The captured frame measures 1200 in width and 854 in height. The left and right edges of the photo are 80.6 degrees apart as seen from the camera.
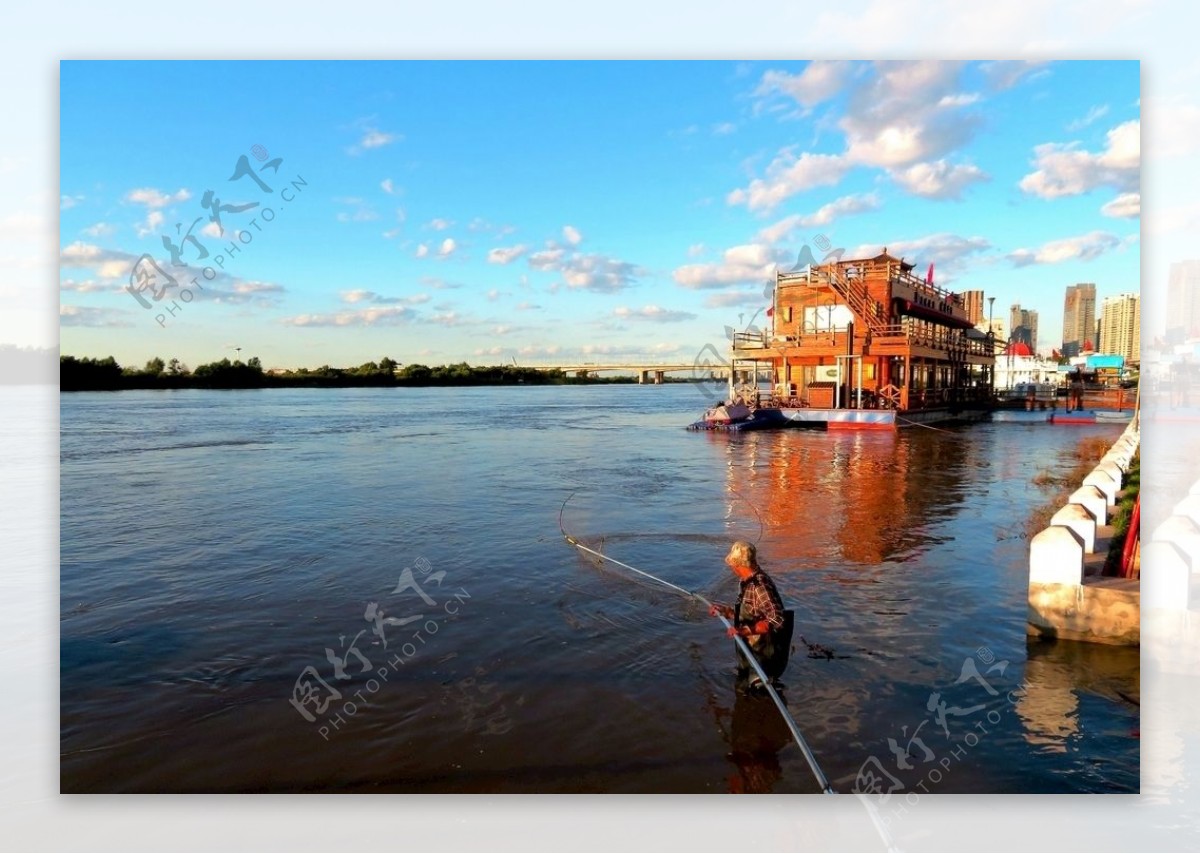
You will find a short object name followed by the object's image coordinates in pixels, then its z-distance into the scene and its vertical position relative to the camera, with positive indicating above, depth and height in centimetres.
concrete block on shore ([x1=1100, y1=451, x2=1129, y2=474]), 1351 -94
